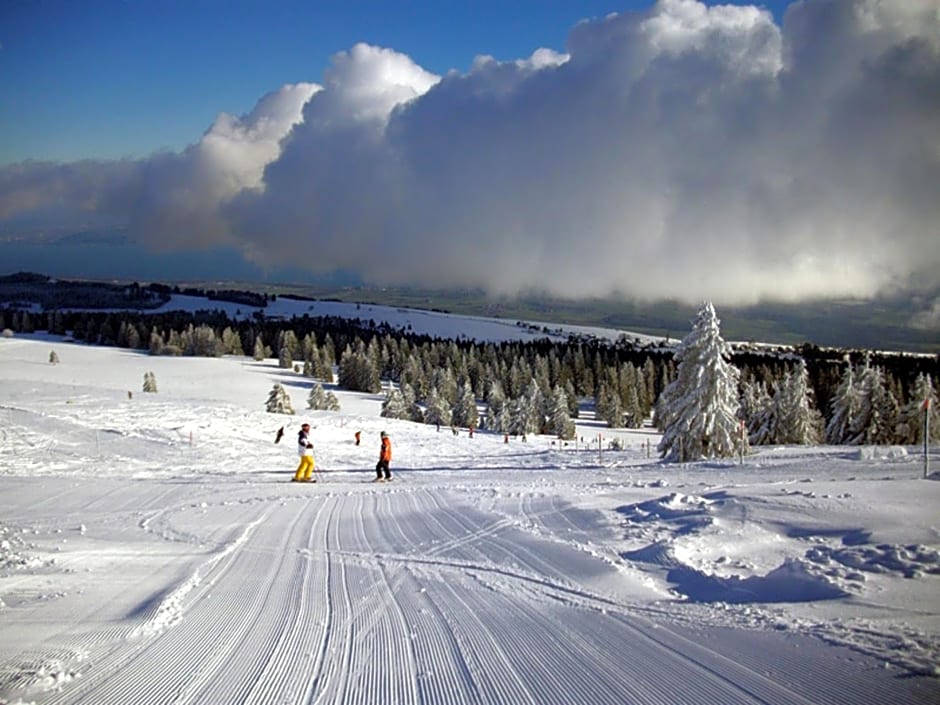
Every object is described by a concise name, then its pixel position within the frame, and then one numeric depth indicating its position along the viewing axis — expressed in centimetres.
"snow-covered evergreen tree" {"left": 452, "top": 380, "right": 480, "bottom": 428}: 7662
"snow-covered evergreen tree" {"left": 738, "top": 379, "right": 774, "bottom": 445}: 5250
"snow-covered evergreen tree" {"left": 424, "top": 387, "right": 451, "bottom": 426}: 7406
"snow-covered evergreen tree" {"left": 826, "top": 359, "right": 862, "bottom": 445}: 4684
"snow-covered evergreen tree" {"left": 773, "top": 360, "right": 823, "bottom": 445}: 4866
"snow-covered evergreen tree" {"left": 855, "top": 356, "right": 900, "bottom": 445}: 4512
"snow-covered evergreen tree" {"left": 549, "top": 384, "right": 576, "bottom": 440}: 7125
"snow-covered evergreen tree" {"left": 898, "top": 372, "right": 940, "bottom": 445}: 4110
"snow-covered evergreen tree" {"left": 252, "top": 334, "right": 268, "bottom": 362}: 11982
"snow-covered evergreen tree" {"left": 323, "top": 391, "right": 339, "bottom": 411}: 6798
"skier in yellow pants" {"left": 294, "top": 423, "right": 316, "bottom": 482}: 1738
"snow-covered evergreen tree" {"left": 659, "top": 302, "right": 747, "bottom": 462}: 2773
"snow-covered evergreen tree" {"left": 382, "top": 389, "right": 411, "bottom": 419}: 6781
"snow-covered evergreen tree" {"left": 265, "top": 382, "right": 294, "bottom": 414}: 5583
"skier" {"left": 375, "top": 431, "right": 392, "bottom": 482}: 1783
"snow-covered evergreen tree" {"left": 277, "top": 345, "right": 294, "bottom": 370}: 11239
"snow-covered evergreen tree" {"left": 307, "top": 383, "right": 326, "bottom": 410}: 6731
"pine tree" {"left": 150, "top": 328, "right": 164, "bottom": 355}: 11581
